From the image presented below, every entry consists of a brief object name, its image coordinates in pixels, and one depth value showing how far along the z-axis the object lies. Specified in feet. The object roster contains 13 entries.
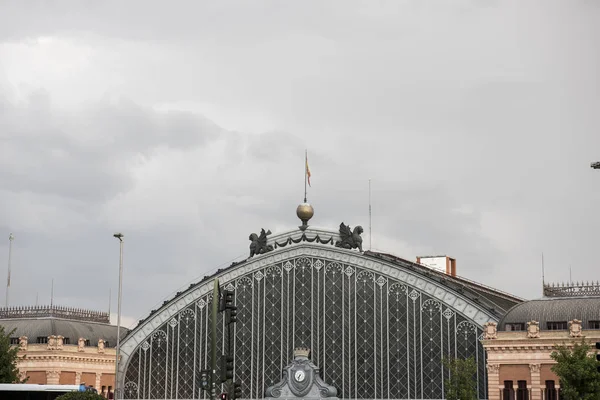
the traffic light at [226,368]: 167.77
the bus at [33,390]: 247.50
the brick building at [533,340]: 254.47
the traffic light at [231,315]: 170.90
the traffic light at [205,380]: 175.94
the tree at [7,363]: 295.28
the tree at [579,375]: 233.35
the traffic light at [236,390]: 175.22
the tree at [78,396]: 238.27
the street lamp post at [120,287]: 266.12
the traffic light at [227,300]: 166.61
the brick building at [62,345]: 317.22
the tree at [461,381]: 253.85
